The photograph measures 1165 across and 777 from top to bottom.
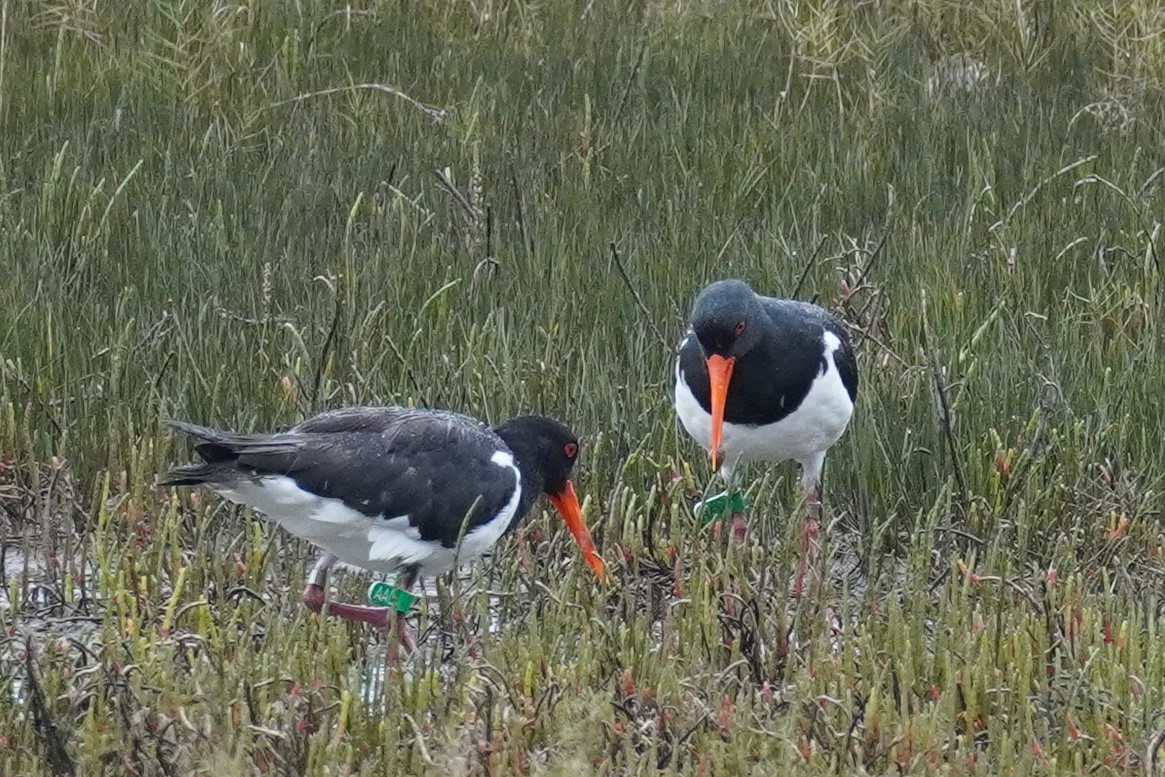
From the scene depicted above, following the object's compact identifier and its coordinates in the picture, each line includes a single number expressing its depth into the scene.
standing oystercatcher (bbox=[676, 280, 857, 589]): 11.20
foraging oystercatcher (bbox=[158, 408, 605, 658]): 9.43
